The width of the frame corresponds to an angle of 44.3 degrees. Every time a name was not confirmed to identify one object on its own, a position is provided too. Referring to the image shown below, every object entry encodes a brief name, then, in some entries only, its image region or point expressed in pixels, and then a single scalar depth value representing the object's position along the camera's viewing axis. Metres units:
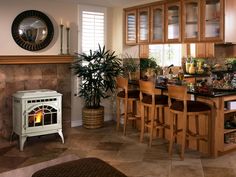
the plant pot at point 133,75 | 5.79
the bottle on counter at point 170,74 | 5.34
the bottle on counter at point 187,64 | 5.94
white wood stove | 4.35
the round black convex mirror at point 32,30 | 4.80
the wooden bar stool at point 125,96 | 5.03
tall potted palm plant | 5.34
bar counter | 3.98
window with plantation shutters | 5.58
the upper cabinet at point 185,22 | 4.29
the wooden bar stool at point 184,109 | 3.90
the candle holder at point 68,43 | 5.31
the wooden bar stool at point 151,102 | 4.43
